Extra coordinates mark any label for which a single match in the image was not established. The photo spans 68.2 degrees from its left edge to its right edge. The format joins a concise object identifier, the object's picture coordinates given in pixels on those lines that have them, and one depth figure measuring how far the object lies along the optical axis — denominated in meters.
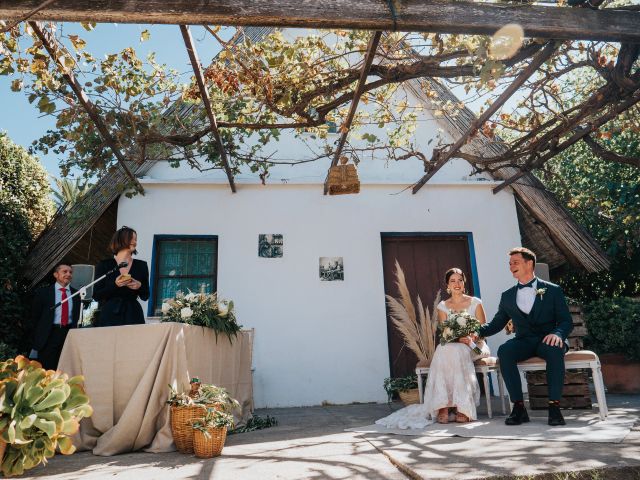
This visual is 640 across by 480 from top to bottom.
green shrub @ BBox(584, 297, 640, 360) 5.01
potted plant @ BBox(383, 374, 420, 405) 4.36
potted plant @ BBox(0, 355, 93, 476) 1.91
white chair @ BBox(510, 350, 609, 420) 3.07
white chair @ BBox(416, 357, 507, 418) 3.54
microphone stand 3.89
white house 5.02
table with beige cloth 2.61
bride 3.32
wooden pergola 2.16
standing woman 3.22
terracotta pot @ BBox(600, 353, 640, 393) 4.99
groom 3.09
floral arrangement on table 3.26
